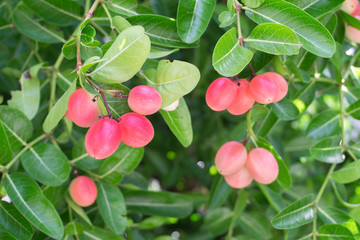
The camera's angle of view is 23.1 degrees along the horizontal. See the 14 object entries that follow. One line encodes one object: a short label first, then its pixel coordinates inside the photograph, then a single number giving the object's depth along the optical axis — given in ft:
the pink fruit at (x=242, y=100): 1.76
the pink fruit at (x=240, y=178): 1.91
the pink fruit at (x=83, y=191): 1.94
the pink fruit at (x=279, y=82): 1.79
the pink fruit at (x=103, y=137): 1.61
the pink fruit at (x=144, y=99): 1.62
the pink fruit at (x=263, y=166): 1.84
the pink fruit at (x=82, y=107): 1.64
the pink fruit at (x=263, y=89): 1.72
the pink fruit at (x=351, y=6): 1.96
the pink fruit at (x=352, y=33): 1.97
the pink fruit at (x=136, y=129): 1.64
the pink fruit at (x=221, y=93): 1.73
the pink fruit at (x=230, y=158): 1.87
